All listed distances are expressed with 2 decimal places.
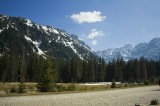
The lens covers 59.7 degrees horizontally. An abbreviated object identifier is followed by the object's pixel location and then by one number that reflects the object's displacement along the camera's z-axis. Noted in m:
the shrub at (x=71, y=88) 28.56
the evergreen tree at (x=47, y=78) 26.66
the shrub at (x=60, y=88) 27.85
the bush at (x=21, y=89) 24.70
